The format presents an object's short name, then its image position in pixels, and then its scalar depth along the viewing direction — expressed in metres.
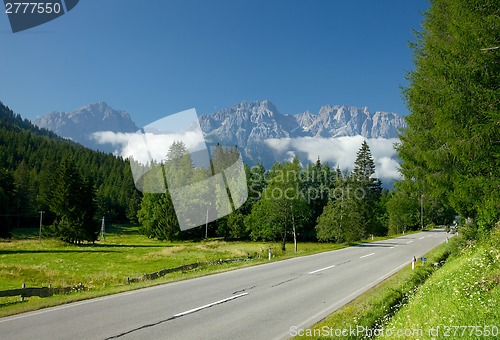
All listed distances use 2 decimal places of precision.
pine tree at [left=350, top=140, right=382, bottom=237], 69.38
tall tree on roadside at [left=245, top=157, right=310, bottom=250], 46.66
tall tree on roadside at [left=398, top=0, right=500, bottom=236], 13.45
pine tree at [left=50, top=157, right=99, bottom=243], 60.41
